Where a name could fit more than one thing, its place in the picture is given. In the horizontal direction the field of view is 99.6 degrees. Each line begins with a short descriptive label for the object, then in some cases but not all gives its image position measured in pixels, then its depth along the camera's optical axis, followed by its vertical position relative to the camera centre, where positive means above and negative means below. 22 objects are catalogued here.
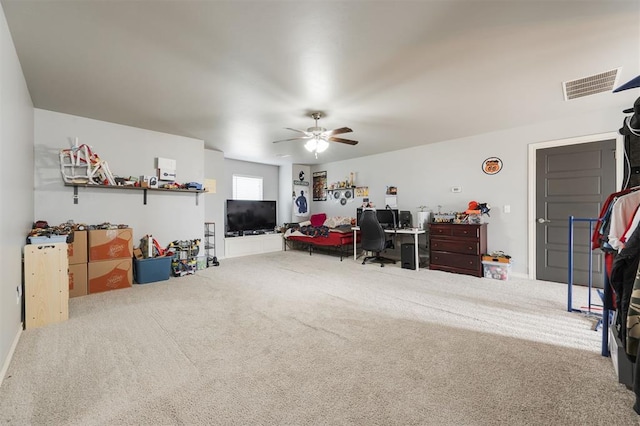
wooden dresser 4.25 -0.56
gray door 3.62 +0.19
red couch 5.97 -0.53
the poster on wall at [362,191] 6.37 +0.51
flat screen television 6.27 -0.06
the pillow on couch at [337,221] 6.61 -0.21
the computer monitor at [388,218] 5.52 -0.11
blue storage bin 3.88 -0.83
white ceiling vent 2.58 +1.31
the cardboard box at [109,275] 3.47 -0.82
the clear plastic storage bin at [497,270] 4.04 -0.87
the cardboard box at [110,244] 3.48 -0.42
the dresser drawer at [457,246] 4.26 -0.55
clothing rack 1.90 -0.80
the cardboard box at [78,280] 3.32 -0.83
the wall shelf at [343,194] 6.69 +0.47
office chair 5.02 -0.40
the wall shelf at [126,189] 3.68 +0.37
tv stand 6.09 -0.76
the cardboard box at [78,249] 3.32 -0.45
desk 4.71 -0.34
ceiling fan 3.70 +1.05
